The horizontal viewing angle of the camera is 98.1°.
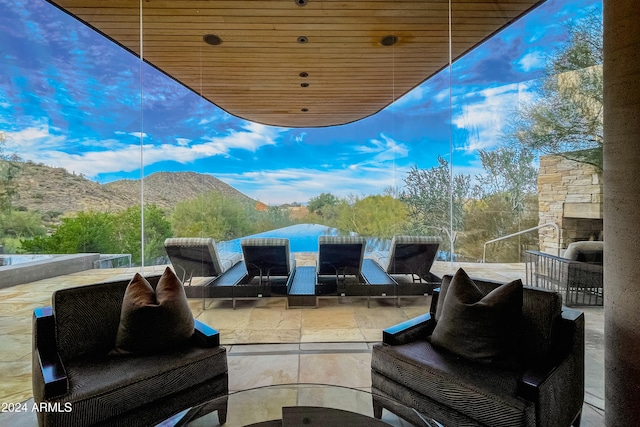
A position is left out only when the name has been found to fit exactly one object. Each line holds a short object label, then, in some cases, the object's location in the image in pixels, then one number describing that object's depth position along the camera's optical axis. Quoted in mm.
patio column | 1478
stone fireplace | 2838
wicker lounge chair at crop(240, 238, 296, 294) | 3562
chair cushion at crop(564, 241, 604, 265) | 2804
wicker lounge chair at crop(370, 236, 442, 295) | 3543
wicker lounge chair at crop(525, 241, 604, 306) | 2816
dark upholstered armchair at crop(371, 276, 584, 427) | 1258
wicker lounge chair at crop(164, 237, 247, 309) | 3406
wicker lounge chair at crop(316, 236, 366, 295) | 3607
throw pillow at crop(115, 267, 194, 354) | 1628
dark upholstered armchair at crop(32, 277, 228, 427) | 1287
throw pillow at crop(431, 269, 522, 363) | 1522
